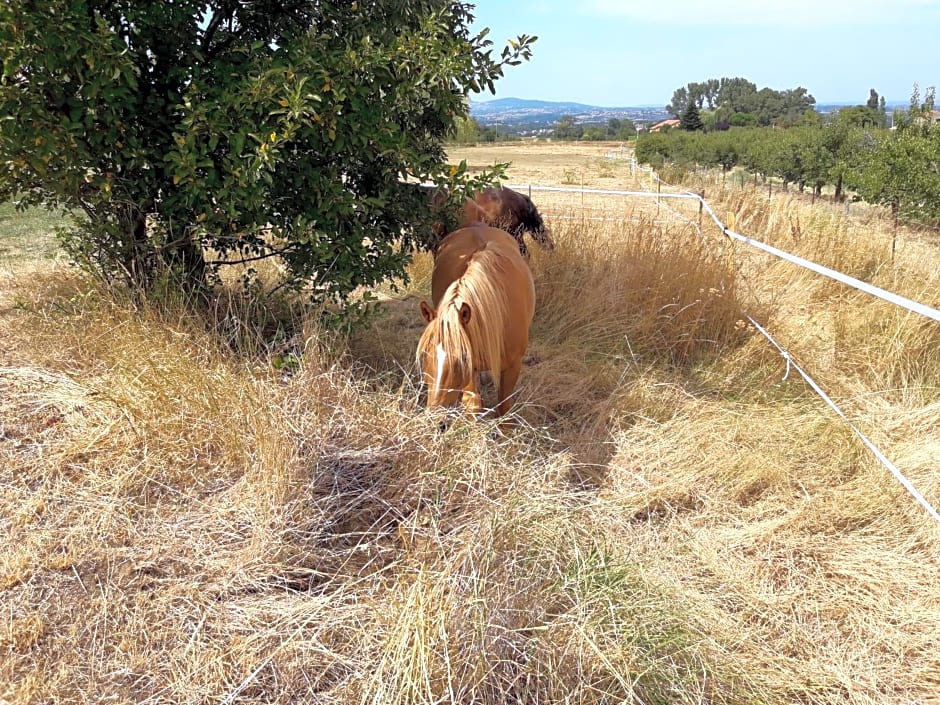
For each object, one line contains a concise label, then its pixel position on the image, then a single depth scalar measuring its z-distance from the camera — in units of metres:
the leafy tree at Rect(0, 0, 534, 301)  3.05
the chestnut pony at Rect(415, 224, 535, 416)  2.98
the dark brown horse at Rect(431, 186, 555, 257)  6.54
